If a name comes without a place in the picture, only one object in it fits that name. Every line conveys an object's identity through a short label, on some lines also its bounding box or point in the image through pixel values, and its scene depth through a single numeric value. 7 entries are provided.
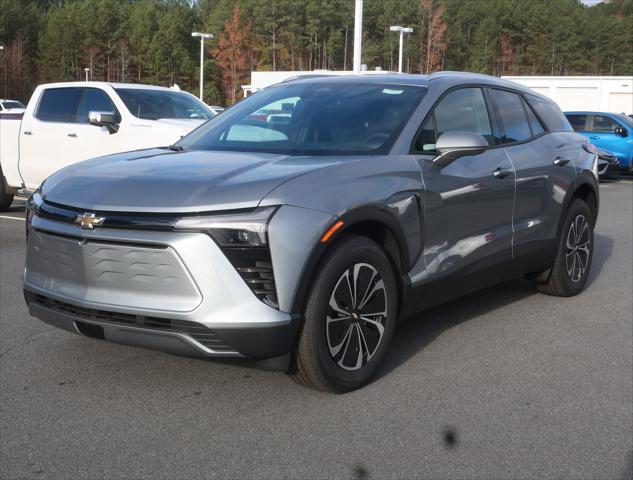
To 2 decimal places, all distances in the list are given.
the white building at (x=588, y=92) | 46.57
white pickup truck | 10.50
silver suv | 3.71
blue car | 20.49
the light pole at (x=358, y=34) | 21.81
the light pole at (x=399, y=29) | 41.95
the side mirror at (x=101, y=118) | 9.93
